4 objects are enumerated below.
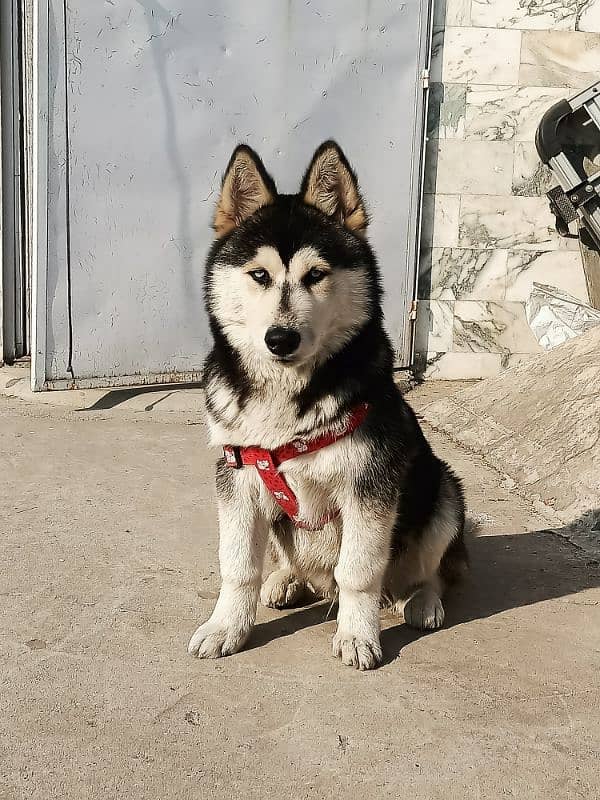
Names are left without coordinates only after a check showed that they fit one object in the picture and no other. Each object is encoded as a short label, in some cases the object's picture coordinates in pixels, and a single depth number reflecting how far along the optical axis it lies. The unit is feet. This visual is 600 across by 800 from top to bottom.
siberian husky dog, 9.52
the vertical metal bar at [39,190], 18.85
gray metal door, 19.53
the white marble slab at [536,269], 22.66
